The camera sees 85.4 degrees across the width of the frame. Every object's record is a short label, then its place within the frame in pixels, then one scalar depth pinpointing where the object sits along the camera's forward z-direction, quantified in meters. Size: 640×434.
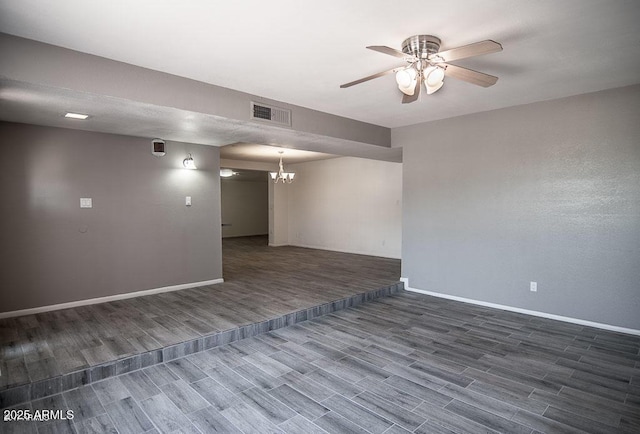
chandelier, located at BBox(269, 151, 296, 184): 8.62
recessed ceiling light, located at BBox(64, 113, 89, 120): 3.74
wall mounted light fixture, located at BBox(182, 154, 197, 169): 5.54
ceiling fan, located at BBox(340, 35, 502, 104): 2.55
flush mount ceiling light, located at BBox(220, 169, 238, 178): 10.33
